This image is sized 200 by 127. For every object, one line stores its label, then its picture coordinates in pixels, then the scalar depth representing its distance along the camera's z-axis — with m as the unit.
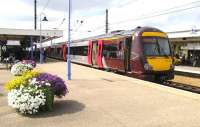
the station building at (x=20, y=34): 20.03
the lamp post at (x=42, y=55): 19.61
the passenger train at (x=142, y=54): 9.97
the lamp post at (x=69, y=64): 9.00
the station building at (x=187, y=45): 20.72
